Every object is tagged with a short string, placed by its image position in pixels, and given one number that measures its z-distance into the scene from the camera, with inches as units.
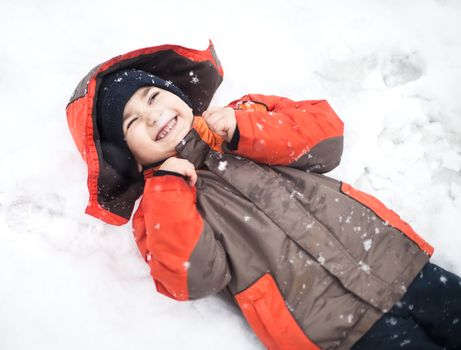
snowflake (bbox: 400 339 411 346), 59.1
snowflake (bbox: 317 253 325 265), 60.5
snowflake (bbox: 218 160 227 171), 65.9
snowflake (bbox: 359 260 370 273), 60.7
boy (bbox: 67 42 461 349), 58.4
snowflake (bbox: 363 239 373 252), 62.9
